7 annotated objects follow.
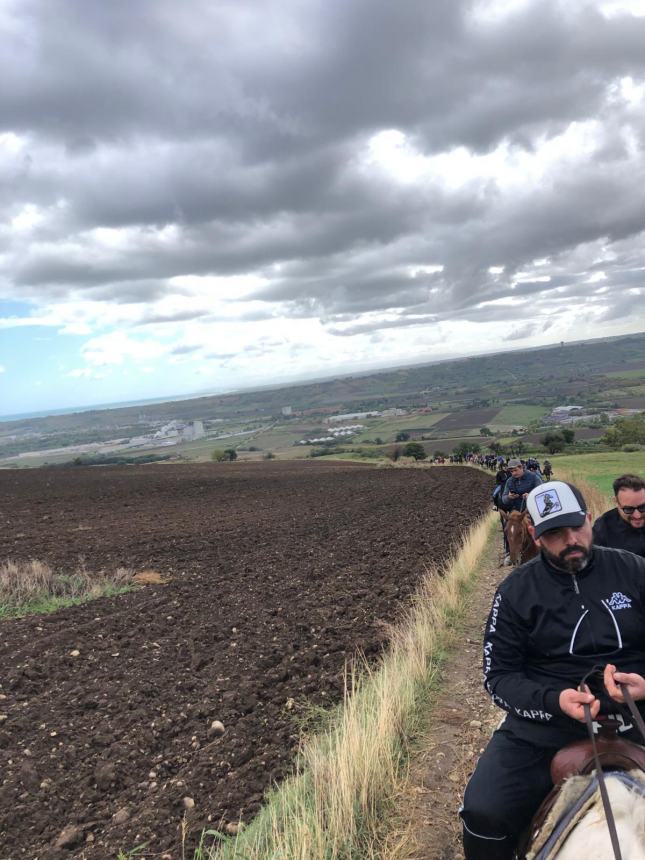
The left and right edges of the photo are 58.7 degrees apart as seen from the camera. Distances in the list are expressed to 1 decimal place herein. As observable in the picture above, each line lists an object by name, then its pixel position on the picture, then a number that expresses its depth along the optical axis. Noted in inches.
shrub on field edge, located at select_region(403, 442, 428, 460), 2293.3
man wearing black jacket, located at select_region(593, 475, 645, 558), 191.6
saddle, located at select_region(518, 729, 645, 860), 89.4
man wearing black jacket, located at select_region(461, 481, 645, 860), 103.3
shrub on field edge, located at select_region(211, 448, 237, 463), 2760.8
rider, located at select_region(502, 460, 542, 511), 366.6
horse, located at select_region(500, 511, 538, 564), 371.2
